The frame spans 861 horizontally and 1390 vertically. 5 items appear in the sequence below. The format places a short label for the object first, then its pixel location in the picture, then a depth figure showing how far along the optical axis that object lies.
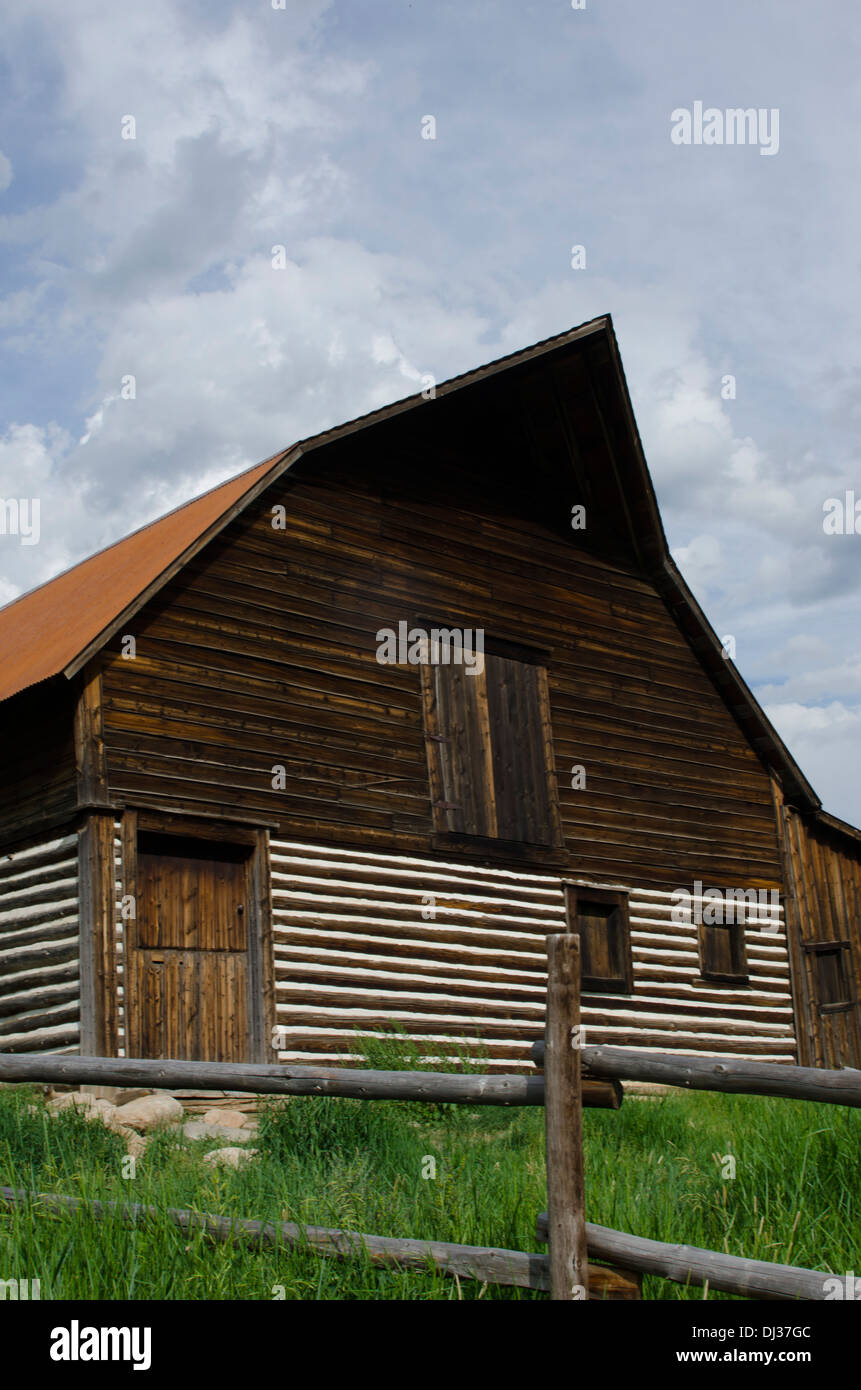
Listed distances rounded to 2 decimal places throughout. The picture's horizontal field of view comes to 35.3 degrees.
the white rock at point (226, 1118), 11.77
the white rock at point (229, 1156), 7.95
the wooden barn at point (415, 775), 13.18
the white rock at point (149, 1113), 10.55
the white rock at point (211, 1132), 10.03
